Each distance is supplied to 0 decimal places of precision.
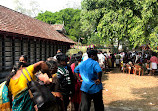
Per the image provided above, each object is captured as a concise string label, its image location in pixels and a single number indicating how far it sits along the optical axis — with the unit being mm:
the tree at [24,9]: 58125
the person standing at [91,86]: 3365
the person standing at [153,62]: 11098
